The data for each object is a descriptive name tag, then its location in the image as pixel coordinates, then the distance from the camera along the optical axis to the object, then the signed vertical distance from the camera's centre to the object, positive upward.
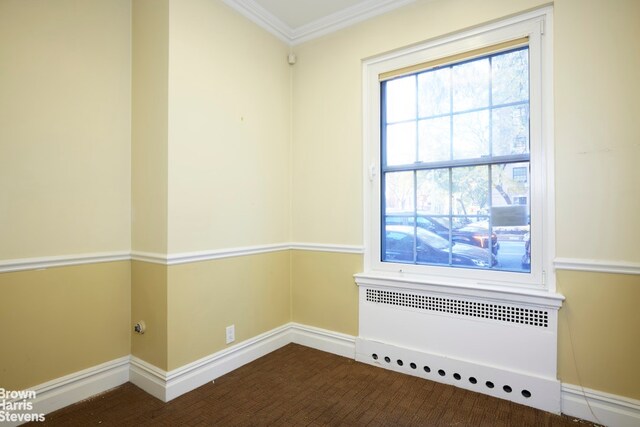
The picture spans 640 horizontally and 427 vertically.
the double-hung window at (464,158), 2.11 +0.41
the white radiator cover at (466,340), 2.03 -0.92
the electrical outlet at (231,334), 2.53 -0.97
